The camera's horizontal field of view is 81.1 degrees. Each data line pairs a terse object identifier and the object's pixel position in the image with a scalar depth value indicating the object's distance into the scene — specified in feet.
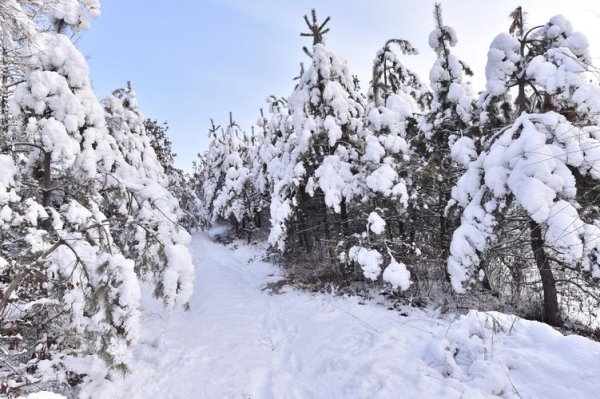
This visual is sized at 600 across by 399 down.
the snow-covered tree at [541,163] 16.87
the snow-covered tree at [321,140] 36.35
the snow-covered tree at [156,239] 20.81
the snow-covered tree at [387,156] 30.27
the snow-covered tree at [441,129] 30.58
